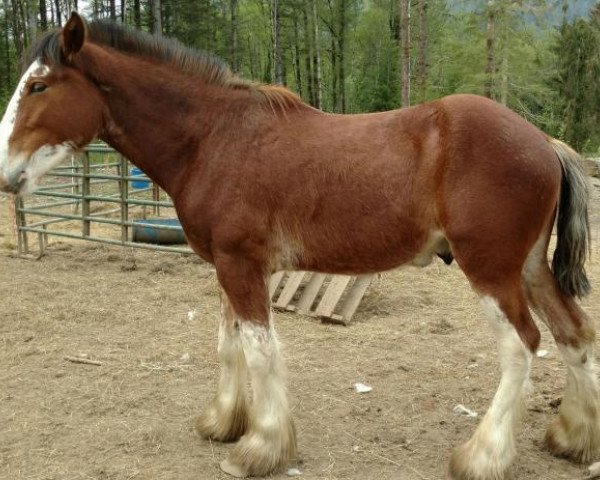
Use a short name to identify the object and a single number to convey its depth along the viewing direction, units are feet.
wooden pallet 18.53
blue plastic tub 25.71
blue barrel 37.32
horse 9.02
